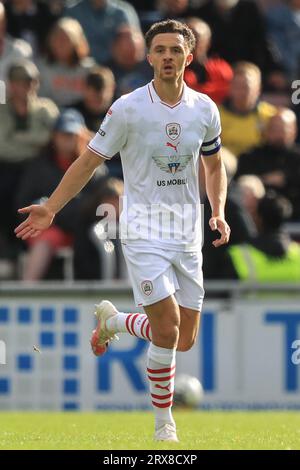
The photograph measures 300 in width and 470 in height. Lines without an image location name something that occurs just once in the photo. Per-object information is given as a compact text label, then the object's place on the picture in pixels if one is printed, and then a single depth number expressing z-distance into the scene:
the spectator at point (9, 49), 15.39
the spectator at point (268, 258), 13.41
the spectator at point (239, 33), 16.52
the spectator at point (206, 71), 15.31
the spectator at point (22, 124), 14.52
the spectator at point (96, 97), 14.77
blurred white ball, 12.73
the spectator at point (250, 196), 14.11
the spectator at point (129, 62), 15.56
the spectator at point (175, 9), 16.25
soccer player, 8.15
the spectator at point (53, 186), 13.62
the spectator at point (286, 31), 17.06
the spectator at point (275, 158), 14.93
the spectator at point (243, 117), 15.33
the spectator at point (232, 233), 13.45
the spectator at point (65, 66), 15.34
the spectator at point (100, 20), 16.12
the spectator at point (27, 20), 16.16
